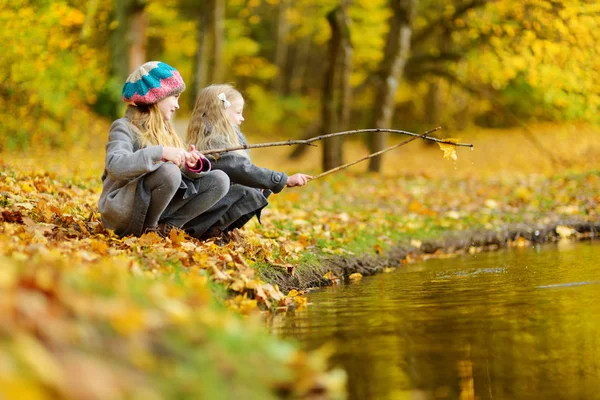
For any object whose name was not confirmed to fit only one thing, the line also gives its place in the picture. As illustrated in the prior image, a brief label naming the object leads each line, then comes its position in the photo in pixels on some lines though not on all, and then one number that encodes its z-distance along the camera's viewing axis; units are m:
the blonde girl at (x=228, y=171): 13.57
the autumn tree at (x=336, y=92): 34.25
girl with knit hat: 12.34
